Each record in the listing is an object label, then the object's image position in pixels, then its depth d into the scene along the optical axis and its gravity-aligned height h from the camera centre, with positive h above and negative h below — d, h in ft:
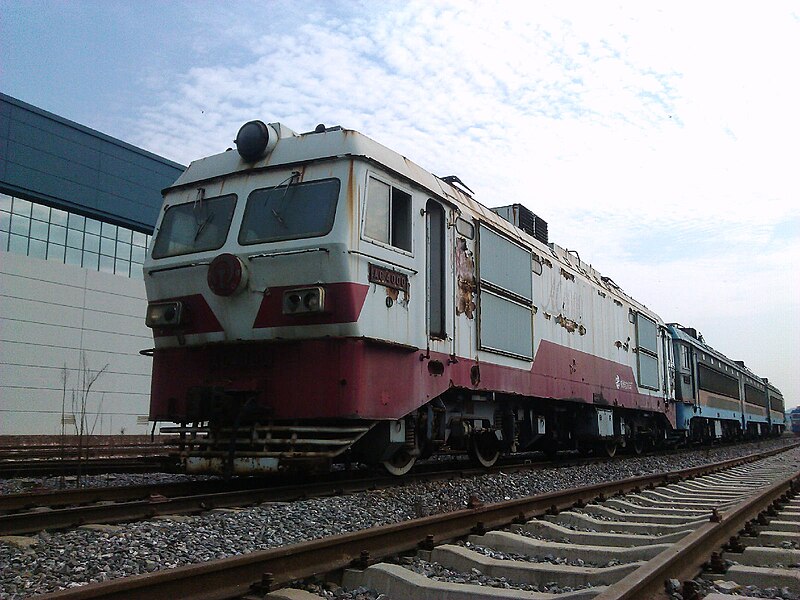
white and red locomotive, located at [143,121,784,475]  21.39 +3.65
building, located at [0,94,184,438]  70.69 +15.51
